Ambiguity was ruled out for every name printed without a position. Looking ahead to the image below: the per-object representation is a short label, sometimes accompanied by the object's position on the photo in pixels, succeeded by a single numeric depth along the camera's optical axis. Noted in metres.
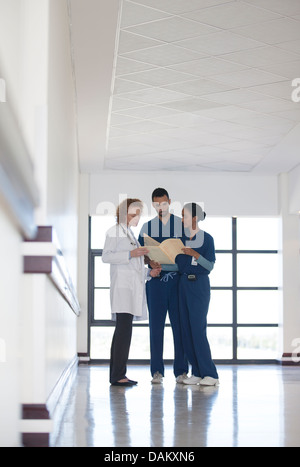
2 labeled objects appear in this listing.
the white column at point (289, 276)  10.05
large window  10.32
